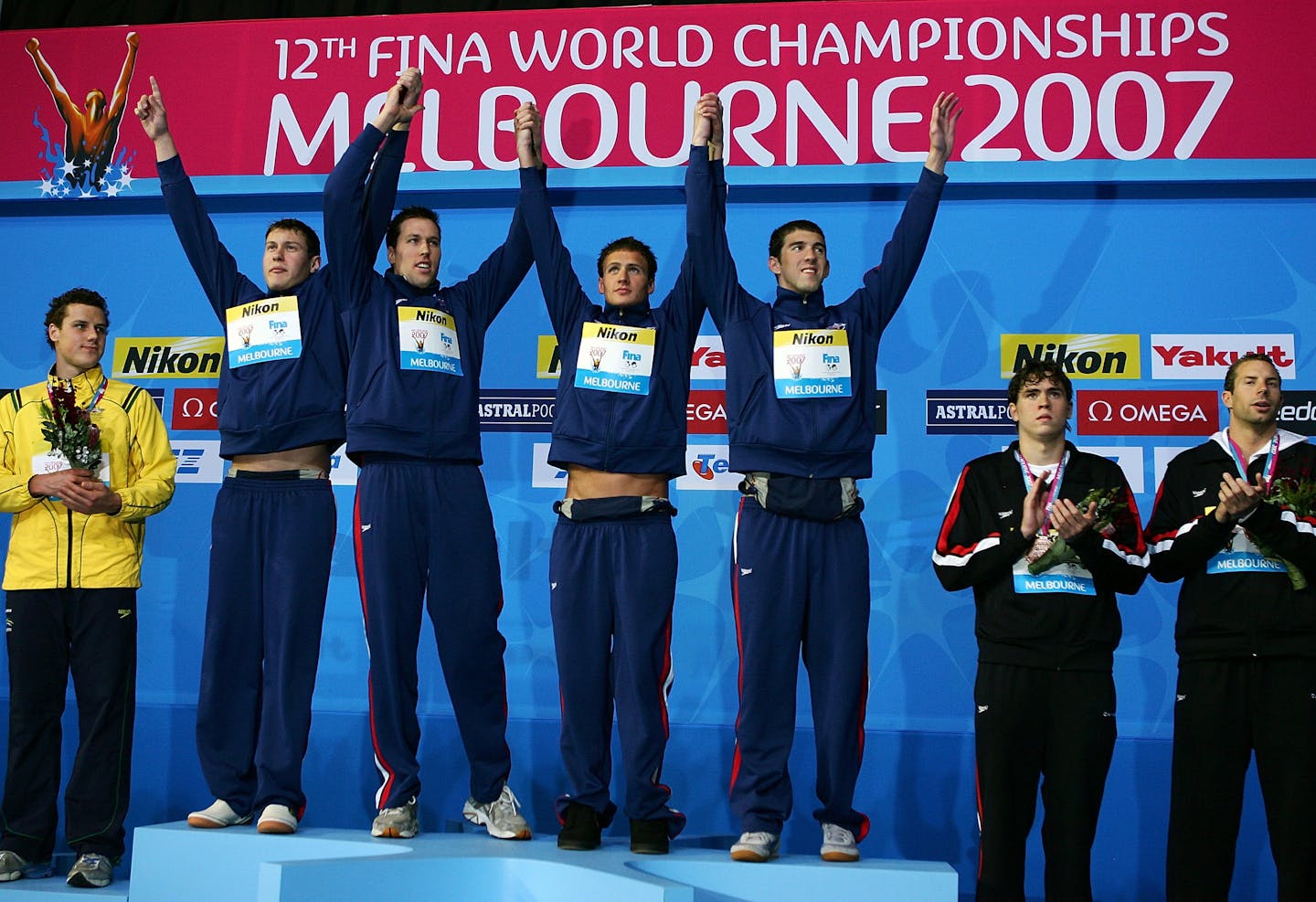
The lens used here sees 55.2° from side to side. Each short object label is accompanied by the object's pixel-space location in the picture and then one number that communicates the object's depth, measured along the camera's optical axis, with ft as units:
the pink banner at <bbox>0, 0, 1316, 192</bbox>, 15.98
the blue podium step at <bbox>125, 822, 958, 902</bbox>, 10.32
